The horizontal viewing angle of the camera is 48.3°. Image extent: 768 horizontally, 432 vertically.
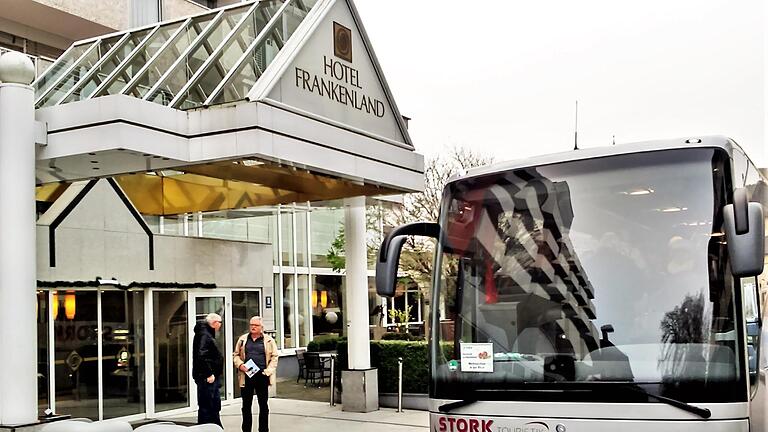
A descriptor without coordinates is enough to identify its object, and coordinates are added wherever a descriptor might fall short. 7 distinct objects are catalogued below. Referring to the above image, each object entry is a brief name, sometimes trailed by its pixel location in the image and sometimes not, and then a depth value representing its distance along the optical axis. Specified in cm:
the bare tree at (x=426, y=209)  2880
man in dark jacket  1174
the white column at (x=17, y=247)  909
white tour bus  562
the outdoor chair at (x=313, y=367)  2036
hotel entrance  1014
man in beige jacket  1205
